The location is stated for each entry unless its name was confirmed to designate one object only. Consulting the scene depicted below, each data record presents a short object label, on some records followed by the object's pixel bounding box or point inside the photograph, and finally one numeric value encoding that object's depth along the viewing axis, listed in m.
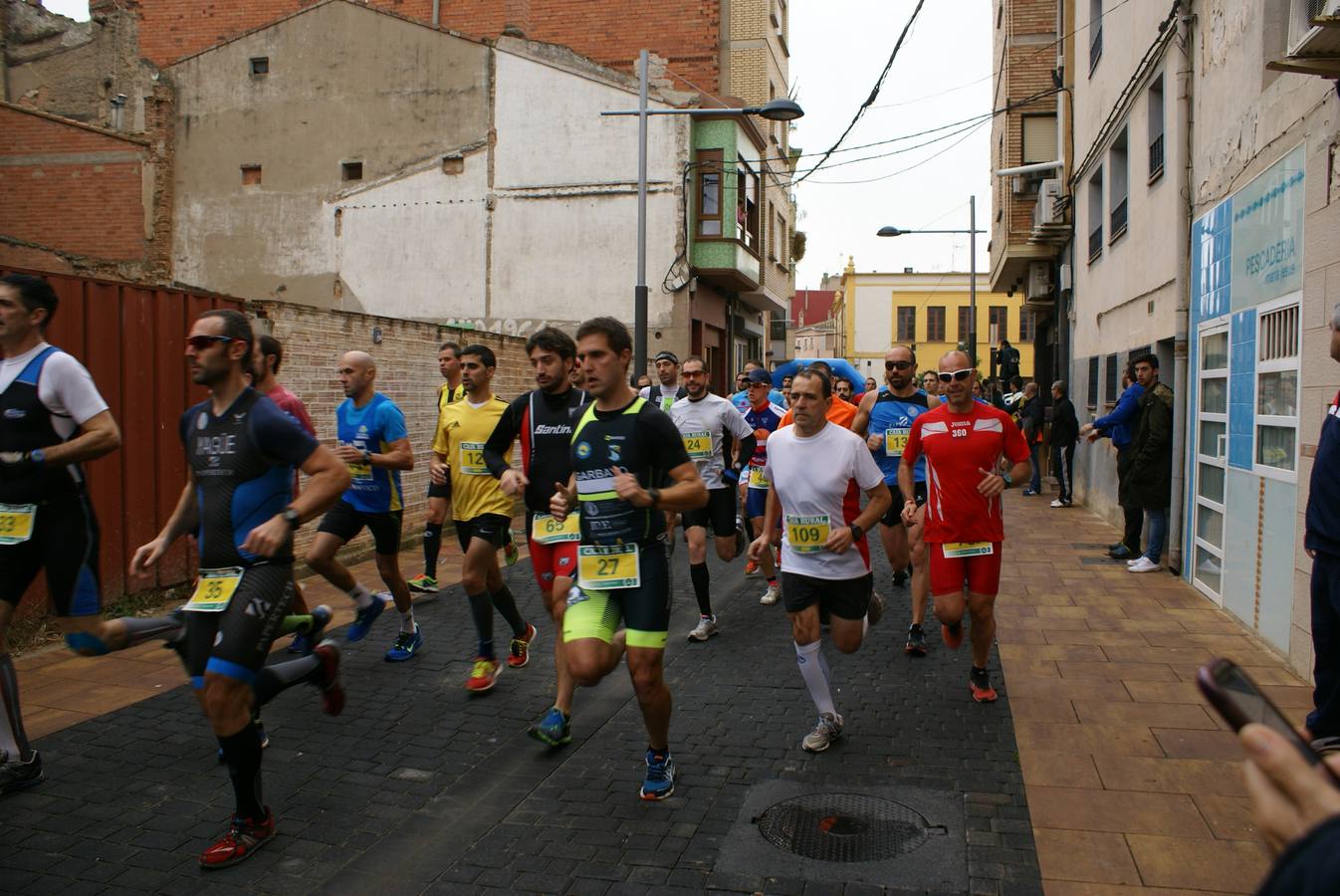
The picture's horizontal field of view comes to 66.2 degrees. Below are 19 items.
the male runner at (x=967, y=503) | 5.90
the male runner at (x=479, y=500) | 6.30
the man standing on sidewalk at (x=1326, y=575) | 4.30
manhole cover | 4.01
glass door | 8.45
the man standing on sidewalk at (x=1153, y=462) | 9.91
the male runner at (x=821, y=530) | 5.24
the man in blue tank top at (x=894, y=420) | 7.96
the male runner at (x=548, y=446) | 5.56
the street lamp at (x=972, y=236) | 31.97
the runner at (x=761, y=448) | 8.90
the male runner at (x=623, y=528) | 4.41
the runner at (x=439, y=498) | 7.03
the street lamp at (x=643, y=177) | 16.03
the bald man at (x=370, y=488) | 6.80
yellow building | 68.75
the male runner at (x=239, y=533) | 3.87
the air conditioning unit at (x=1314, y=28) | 4.91
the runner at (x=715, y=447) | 8.21
